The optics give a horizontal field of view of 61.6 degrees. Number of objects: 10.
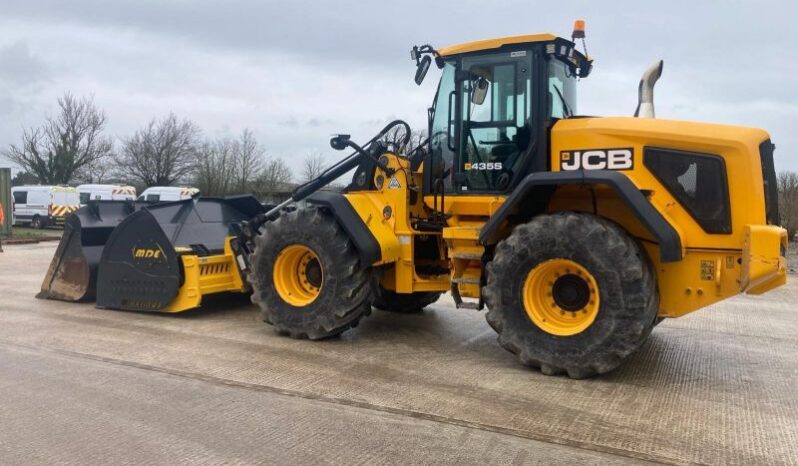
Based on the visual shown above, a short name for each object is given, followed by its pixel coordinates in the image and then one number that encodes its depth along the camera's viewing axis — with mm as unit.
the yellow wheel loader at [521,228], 5105
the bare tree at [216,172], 41288
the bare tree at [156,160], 47031
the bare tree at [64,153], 44875
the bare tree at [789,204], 17406
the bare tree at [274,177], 38812
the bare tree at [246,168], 41181
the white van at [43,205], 29719
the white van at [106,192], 31250
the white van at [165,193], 30516
